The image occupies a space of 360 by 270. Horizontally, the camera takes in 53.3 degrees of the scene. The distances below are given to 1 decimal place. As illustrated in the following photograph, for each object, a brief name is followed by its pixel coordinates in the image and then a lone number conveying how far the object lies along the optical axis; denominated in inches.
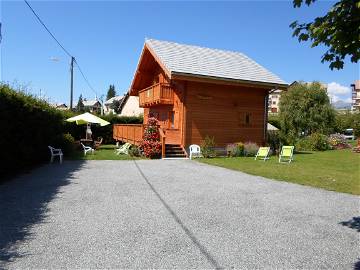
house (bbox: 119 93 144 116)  2372.2
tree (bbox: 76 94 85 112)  4141.7
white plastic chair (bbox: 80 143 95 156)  812.7
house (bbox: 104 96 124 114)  3894.7
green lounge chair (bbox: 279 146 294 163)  699.4
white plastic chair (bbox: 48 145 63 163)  646.5
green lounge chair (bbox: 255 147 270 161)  733.3
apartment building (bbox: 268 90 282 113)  4917.3
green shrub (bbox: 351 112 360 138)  1464.6
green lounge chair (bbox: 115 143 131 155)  844.0
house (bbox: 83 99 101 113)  3959.4
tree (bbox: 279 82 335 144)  1385.3
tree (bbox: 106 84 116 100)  5833.2
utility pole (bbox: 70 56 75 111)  1302.9
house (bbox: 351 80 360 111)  4977.1
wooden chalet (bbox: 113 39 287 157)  809.5
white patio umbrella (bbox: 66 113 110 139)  940.9
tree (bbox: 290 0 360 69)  162.9
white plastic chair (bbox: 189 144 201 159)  772.0
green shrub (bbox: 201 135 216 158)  786.8
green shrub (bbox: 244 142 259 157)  829.2
